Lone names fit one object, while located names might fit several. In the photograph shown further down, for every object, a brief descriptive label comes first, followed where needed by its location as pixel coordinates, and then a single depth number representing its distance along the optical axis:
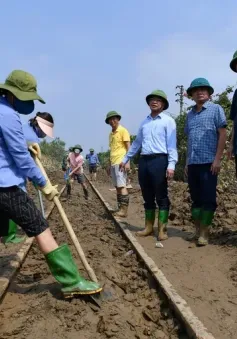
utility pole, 22.45
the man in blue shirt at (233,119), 4.84
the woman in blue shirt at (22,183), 3.42
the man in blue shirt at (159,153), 5.78
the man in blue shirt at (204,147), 5.27
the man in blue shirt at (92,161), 23.97
